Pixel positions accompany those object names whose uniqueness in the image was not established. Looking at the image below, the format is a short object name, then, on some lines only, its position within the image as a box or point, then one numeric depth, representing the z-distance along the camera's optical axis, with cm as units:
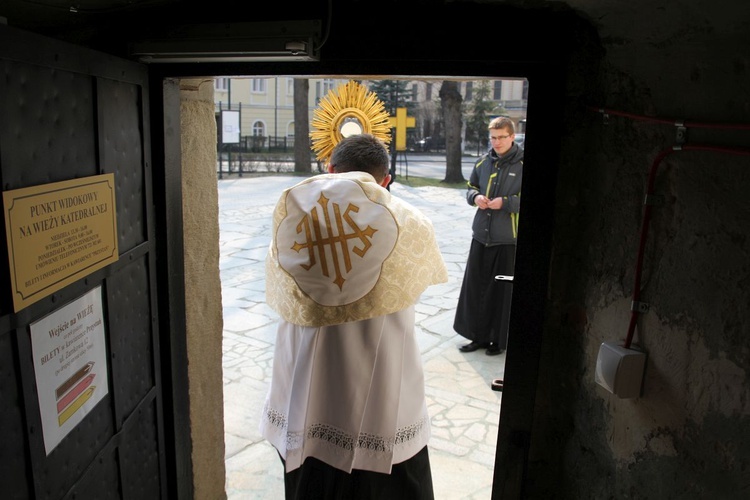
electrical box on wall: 173
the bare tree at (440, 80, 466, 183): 1889
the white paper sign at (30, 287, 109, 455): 168
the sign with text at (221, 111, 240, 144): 1566
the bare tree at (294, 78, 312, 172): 1970
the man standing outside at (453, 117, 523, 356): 495
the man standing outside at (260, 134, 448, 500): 239
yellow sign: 151
